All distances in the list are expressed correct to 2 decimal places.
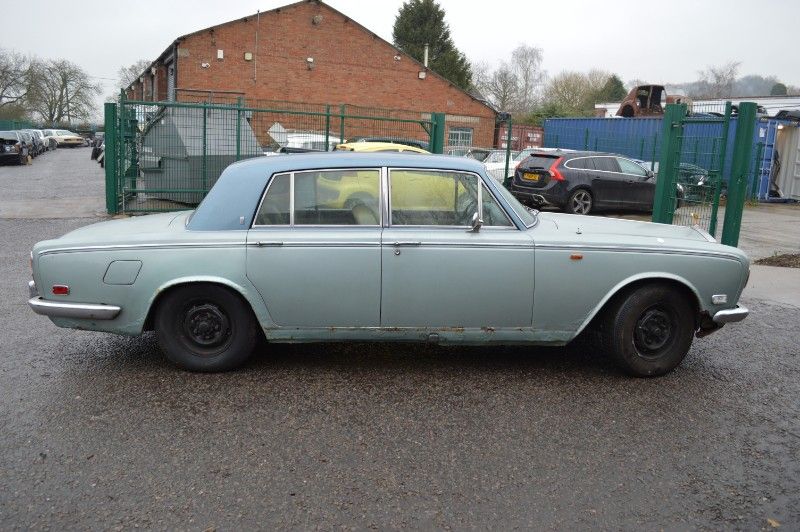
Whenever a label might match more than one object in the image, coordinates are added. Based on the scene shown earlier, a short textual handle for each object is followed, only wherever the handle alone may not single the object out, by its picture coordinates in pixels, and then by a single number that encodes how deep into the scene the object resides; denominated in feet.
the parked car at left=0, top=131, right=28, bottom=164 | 97.71
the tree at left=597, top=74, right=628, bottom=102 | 223.10
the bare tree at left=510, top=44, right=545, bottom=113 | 253.44
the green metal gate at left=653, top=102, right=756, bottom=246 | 28.27
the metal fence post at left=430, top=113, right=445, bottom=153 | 50.14
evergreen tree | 179.83
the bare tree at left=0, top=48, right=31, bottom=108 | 228.86
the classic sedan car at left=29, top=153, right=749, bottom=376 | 15.62
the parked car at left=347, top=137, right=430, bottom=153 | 53.81
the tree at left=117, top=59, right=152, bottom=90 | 262.63
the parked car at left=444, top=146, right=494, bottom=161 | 67.82
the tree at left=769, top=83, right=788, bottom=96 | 248.44
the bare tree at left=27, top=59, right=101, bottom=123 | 246.06
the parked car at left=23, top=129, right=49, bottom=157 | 126.52
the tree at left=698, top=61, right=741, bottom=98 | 269.15
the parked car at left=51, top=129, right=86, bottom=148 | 180.96
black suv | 51.78
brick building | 100.83
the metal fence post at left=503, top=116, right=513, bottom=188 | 55.86
